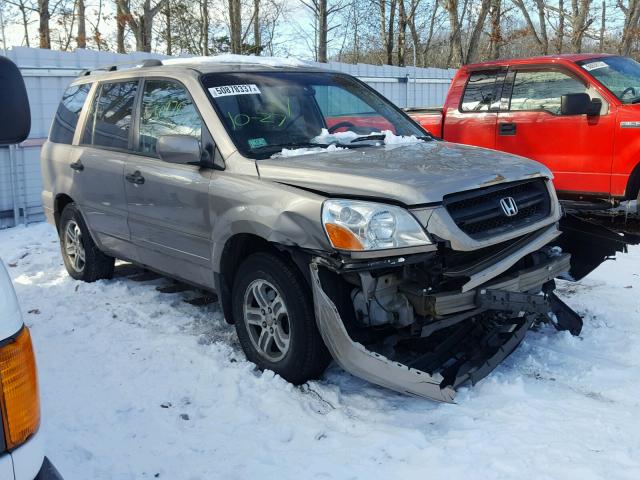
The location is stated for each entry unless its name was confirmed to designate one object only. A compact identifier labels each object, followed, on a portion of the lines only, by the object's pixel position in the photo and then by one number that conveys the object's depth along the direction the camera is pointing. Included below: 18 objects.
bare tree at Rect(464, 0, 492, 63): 18.44
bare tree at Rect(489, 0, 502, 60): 22.89
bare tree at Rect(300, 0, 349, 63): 23.14
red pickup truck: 6.86
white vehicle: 1.73
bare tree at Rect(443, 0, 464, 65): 20.83
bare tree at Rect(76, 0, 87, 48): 34.07
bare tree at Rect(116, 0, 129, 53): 28.91
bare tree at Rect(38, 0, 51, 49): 29.12
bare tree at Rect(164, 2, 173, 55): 35.81
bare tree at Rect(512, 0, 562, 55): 28.92
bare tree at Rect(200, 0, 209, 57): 34.19
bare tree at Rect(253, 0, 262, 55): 32.25
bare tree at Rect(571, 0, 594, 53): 24.65
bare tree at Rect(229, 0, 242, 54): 25.00
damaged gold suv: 3.26
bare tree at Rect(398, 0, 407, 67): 26.41
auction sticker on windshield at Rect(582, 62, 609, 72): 7.21
